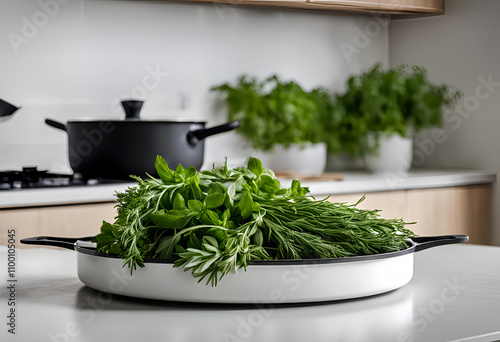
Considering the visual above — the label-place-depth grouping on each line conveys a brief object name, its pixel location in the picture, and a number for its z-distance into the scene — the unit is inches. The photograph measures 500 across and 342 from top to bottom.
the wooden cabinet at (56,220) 77.0
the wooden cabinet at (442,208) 108.1
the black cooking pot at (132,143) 81.0
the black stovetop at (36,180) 79.2
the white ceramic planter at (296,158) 115.6
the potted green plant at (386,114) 122.6
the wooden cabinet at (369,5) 111.1
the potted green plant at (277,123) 116.0
